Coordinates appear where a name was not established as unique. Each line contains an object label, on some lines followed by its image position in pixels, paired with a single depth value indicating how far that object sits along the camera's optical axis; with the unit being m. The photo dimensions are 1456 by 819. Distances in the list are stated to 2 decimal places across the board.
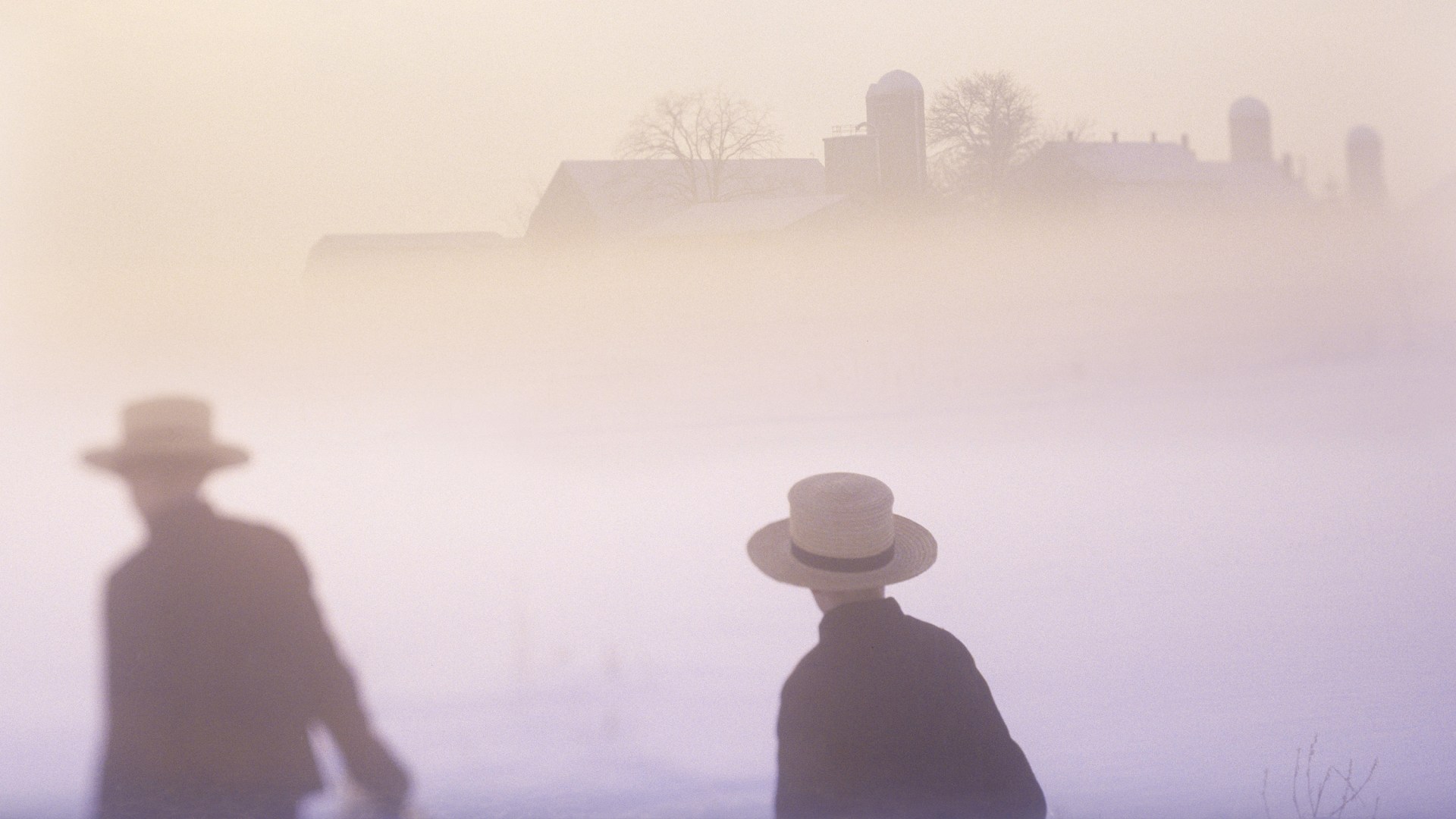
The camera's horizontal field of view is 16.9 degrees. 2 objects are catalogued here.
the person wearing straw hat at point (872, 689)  11.54
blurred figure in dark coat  12.55
